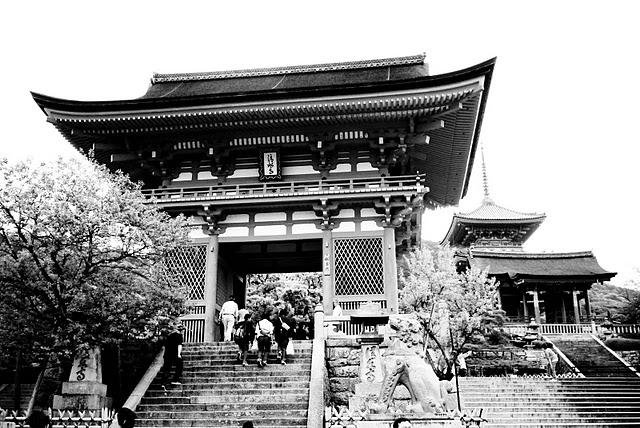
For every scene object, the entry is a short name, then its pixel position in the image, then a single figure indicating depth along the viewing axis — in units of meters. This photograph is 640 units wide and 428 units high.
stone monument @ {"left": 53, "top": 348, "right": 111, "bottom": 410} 13.42
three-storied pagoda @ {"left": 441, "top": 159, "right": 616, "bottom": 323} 36.81
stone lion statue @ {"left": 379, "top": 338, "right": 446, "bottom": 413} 10.12
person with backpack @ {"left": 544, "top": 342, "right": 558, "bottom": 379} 26.05
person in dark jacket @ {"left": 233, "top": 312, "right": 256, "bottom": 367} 15.23
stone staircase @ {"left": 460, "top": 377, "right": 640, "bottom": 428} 16.22
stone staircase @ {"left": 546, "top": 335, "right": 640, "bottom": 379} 25.25
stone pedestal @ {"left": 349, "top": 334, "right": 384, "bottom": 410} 13.67
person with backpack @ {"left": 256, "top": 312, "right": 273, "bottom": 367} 14.97
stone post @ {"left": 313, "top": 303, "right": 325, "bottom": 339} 15.76
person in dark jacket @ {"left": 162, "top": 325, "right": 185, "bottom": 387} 14.63
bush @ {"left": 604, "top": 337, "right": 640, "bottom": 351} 29.12
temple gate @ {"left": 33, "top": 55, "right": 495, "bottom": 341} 19.33
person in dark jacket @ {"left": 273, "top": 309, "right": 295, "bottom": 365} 15.16
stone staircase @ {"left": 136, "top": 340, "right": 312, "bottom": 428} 12.71
